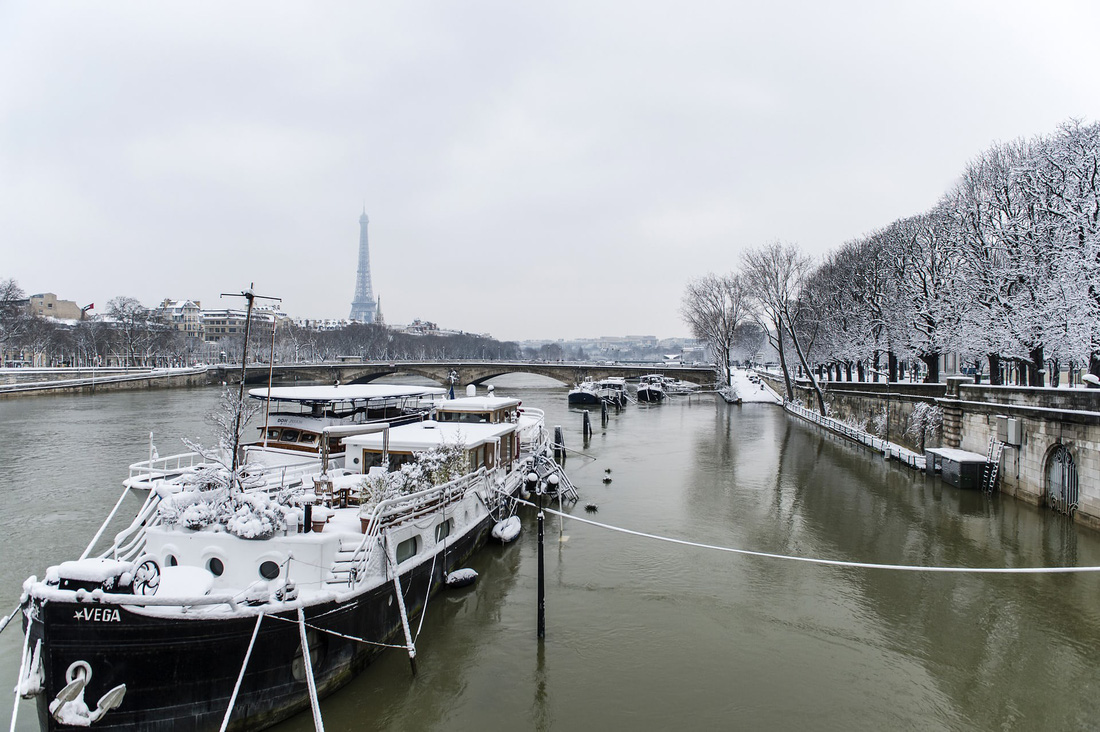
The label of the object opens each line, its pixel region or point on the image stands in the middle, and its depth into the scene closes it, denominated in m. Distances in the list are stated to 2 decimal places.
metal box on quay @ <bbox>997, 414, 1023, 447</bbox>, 24.25
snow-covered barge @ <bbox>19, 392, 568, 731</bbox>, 8.27
